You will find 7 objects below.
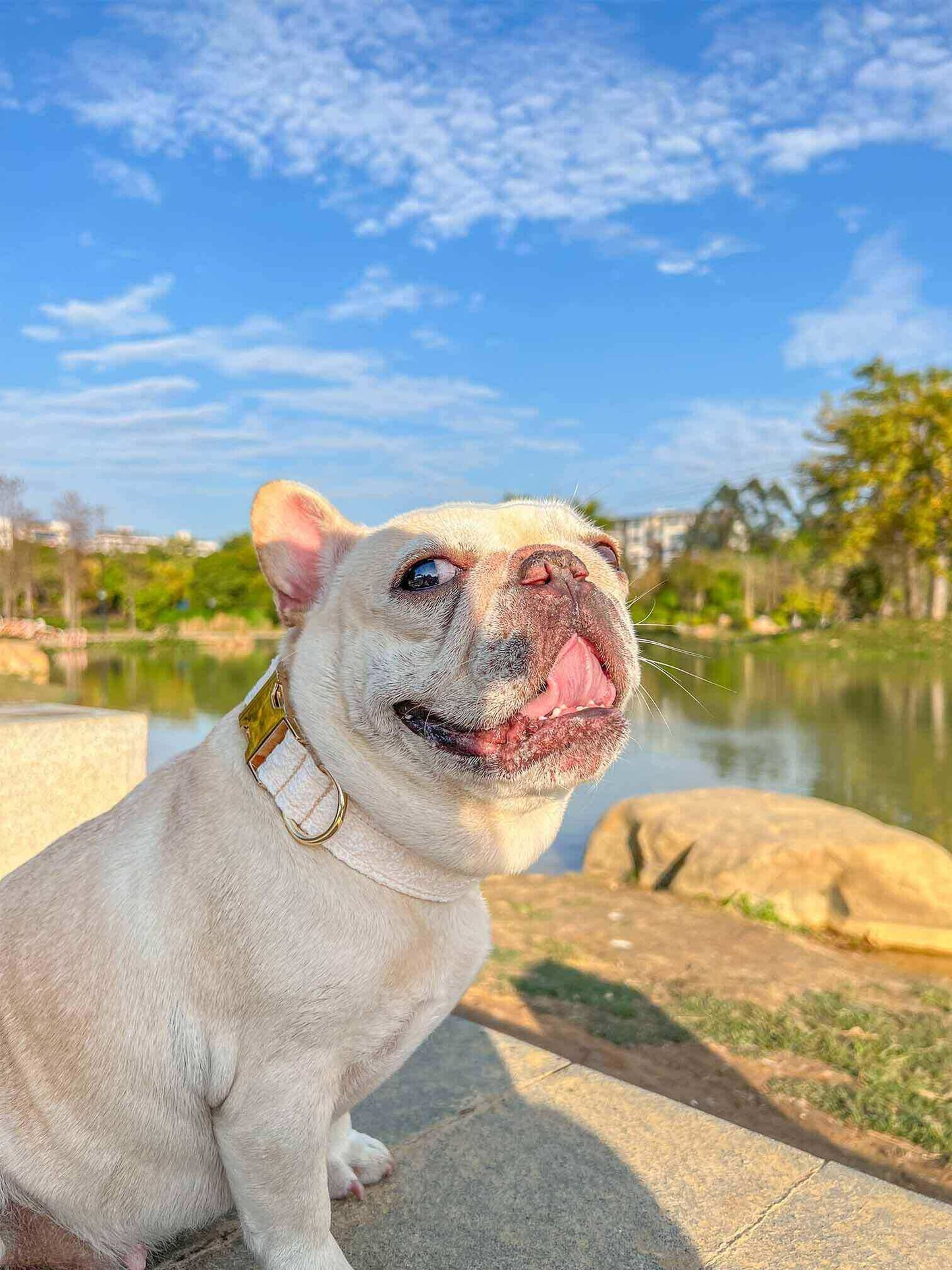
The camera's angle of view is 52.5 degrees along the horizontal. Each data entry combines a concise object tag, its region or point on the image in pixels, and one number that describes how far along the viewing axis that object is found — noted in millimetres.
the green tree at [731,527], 103925
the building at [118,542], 96062
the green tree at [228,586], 85125
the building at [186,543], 113125
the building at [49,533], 72538
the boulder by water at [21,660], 9531
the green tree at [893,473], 41344
